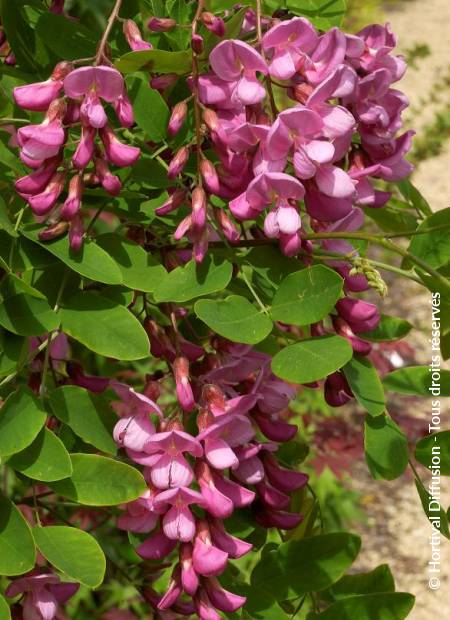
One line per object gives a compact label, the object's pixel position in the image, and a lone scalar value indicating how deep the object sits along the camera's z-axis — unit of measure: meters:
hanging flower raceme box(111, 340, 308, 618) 0.78
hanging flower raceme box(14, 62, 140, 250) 0.73
